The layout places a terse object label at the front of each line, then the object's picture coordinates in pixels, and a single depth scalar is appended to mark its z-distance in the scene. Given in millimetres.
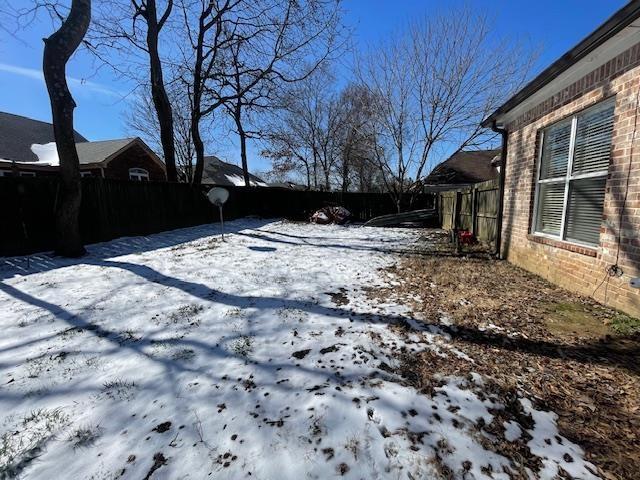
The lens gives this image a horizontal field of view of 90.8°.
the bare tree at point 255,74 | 11949
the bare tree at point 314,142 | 24609
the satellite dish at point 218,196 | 8181
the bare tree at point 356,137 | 15500
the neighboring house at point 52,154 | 13461
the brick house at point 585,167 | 3088
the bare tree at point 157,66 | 11367
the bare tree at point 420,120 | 13609
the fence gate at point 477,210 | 6957
